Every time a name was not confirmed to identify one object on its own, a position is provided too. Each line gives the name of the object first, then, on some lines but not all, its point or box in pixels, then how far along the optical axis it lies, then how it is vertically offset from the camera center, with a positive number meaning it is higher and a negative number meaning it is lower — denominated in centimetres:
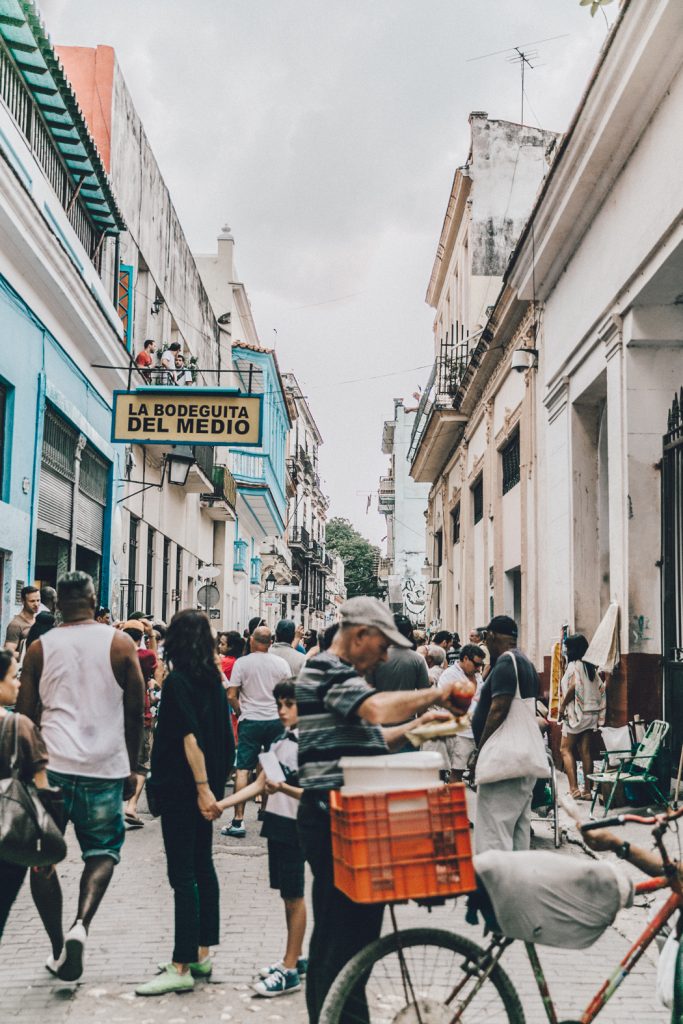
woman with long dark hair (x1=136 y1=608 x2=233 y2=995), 536 -70
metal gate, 1059 +82
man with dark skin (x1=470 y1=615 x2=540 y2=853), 659 -92
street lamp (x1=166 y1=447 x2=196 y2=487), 2033 +299
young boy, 528 -116
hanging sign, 1559 +299
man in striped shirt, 394 -38
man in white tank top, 538 -44
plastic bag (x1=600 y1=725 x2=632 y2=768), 1062 -95
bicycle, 378 -115
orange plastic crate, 352 -66
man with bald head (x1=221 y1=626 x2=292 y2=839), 977 -67
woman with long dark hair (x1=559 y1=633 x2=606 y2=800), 1132 -67
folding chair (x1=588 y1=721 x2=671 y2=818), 972 -110
